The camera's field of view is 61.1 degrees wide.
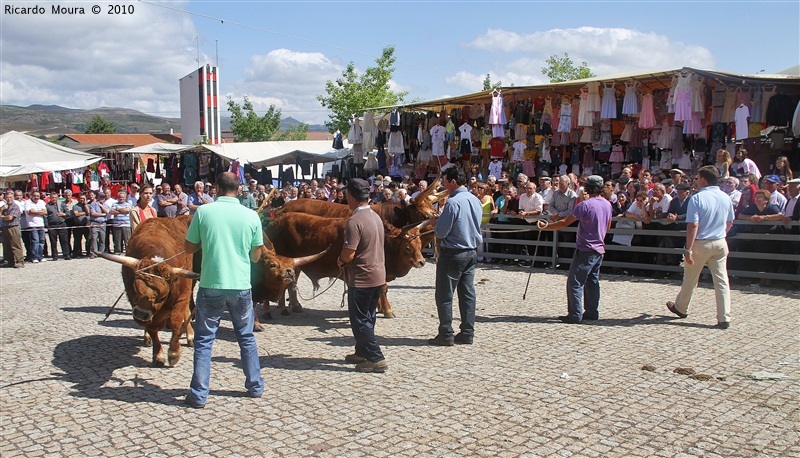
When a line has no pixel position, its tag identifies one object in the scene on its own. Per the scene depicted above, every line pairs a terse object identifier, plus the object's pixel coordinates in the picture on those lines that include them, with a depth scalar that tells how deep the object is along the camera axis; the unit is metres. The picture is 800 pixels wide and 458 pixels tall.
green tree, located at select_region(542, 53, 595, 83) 50.34
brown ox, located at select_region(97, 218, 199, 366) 6.45
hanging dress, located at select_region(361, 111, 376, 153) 21.50
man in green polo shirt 5.95
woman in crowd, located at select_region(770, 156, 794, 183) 12.58
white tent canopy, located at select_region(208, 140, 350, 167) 25.64
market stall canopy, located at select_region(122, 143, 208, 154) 25.34
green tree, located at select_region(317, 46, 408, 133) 44.16
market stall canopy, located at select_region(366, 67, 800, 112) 13.20
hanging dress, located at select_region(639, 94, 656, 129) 15.09
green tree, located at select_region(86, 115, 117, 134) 79.25
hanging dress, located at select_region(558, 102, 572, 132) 16.55
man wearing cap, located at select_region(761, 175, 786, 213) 11.32
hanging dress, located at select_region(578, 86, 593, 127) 16.03
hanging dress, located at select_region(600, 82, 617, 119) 15.62
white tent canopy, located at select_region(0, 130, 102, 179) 23.45
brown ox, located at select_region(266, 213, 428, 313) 8.92
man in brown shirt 6.85
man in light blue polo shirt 8.48
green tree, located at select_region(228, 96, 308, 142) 63.56
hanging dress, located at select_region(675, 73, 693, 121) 14.02
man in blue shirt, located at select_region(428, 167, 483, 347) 7.87
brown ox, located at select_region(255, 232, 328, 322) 7.20
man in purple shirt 9.01
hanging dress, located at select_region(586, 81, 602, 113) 15.87
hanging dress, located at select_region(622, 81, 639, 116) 15.30
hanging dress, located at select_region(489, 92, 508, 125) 17.52
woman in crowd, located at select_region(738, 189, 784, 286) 11.22
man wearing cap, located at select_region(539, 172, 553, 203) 14.26
